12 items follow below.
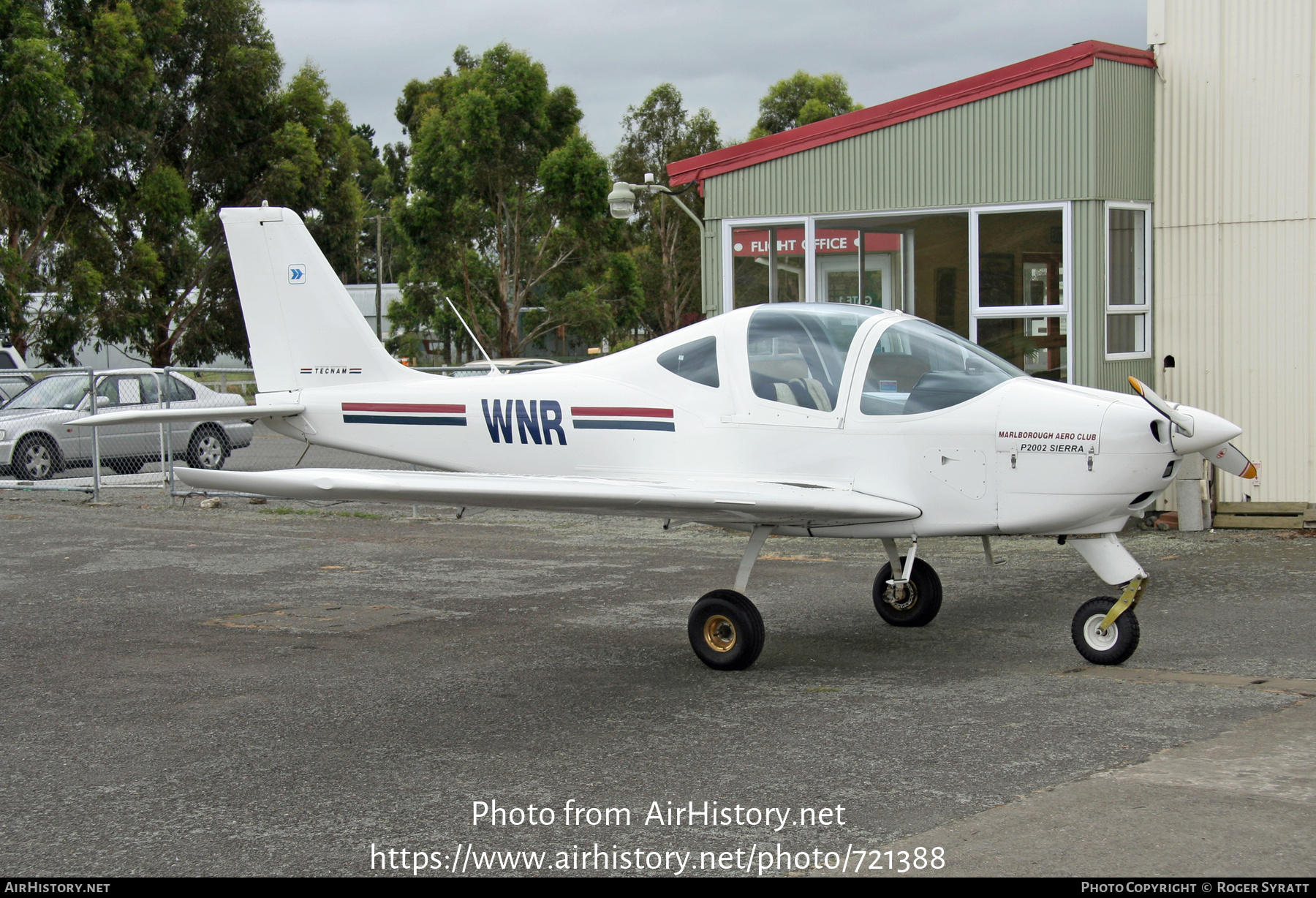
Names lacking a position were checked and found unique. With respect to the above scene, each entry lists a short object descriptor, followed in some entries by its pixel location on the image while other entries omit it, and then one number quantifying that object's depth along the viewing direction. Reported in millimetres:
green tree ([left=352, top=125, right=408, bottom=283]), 70000
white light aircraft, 6457
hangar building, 11781
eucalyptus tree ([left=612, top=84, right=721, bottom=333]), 53125
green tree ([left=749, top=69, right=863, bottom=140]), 55375
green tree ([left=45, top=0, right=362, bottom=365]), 31125
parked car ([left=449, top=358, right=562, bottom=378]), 30688
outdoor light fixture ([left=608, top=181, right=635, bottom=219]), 18672
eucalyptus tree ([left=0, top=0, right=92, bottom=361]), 25688
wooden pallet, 11609
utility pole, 50191
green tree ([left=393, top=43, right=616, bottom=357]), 39812
